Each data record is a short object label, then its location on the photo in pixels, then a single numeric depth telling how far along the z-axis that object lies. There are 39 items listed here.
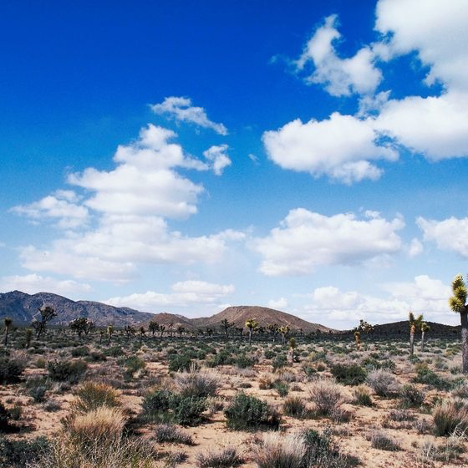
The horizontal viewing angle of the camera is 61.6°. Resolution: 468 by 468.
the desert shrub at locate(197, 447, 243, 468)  8.56
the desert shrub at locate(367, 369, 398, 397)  17.36
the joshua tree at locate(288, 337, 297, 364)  31.95
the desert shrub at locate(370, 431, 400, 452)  10.00
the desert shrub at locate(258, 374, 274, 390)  19.11
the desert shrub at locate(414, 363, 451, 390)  19.02
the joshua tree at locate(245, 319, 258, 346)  62.75
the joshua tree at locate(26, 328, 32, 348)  38.24
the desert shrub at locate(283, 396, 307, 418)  13.41
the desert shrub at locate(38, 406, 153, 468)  4.82
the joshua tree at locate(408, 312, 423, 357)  40.43
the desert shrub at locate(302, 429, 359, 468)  8.04
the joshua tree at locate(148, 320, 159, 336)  82.94
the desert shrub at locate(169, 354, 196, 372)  24.37
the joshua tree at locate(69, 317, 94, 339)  57.87
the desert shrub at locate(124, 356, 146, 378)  21.61
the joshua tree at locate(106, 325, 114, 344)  59.66
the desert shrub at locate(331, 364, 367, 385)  20.00
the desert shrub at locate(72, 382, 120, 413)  11.01
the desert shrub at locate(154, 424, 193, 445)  10.24
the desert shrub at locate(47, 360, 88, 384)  18.76
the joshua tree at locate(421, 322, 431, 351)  45.03
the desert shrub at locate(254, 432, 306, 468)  7.93
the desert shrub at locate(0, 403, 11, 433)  10.85
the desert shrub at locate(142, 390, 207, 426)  12.09
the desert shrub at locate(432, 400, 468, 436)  11.12
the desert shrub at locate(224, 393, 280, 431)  11.77
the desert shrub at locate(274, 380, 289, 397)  16.88
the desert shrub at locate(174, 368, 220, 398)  15.01
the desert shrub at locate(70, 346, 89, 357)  31.83
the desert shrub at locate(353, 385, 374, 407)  15.38
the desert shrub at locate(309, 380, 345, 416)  13.50
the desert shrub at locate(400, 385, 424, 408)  15.04
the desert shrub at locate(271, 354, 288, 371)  27.51
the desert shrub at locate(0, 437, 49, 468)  7.29
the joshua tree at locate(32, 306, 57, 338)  55.94
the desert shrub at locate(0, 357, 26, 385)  18.78
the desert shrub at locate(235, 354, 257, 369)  27.38
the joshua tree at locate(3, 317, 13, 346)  41.46
